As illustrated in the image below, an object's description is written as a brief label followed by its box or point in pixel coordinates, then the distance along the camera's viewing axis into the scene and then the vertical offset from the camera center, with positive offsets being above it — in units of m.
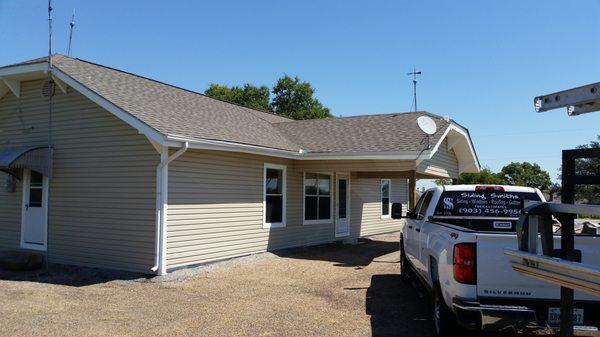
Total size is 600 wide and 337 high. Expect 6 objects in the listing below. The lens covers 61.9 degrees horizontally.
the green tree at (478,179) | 38.94 +0.85
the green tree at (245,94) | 43.22 +8.03
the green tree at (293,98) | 43.53 +7.79
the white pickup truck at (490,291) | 4.74 -1.01
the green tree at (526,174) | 60.84 +2.00
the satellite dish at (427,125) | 12.34 +1.59
